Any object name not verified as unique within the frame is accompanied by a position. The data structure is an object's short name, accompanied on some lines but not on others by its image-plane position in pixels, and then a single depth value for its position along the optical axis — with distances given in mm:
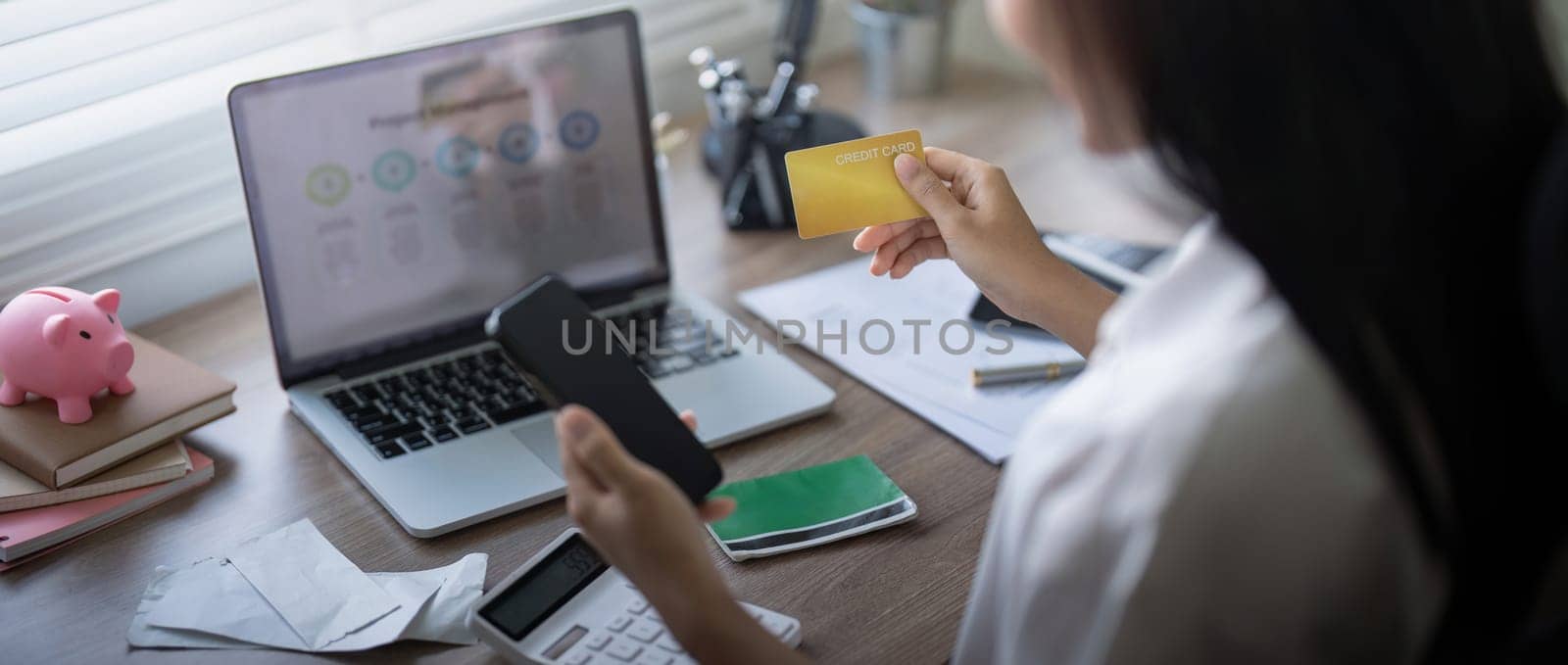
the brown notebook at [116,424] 921
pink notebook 878
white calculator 782
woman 582
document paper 1050
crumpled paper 805
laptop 996
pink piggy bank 932
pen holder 1361
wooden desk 814
